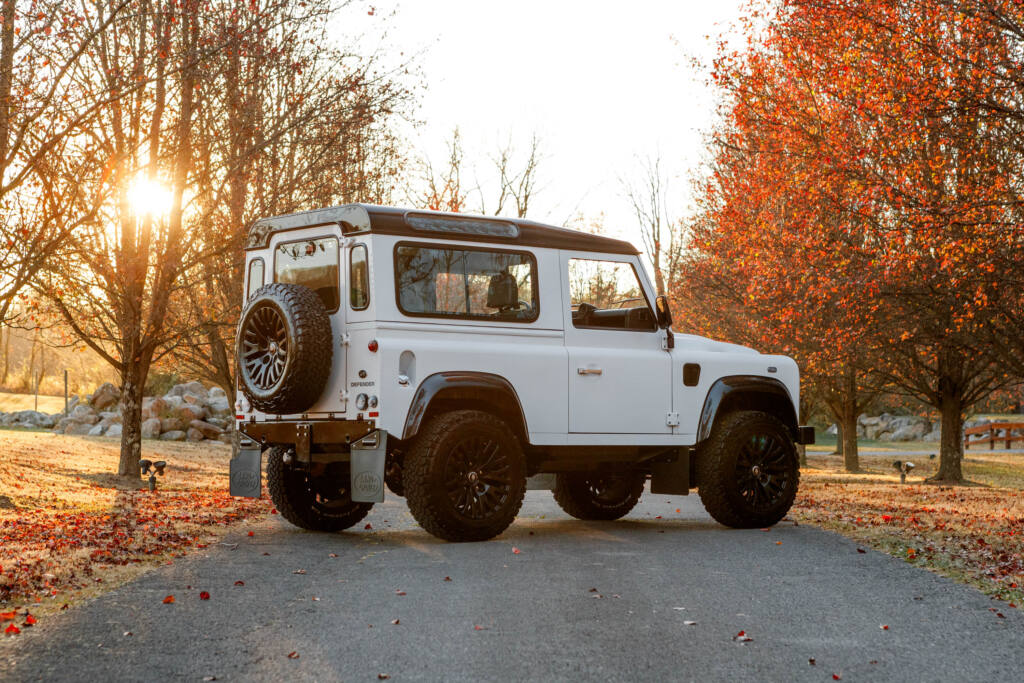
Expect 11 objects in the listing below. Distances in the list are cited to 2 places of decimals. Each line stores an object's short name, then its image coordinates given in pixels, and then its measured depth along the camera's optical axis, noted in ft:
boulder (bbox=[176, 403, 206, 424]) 100.48
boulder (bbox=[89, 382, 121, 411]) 108.99
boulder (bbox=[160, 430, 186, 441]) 96.94
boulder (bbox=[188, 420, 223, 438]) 99.07
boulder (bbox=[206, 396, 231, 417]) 110.22
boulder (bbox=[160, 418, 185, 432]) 98.37
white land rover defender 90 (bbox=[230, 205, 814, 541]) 29.91
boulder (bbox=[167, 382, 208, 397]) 118.21
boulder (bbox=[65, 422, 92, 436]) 97.66
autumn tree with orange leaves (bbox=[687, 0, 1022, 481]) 41.16
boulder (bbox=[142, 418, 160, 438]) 96.17
